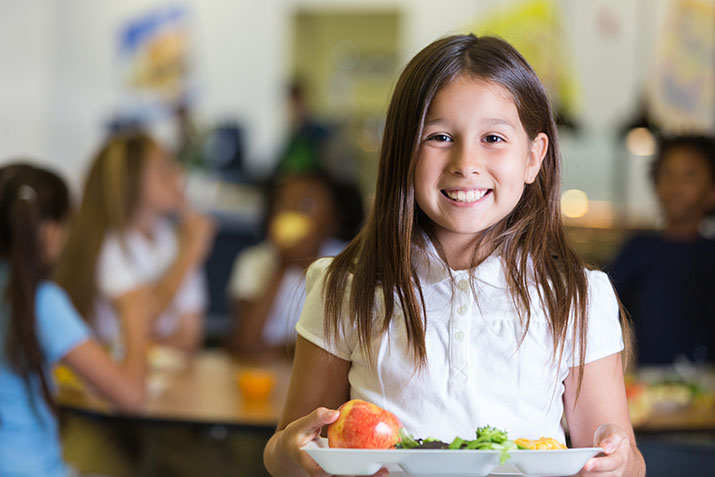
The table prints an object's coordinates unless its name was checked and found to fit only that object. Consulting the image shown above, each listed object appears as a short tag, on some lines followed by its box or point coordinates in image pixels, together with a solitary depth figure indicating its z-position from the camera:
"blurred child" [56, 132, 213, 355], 3.17
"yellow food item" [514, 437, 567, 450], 1.47
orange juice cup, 2.58
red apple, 1.47
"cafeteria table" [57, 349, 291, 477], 2.40
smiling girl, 1.56
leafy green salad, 1.43
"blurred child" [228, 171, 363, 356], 3.52
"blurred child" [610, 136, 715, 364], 3.32
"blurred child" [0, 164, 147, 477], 2.20
